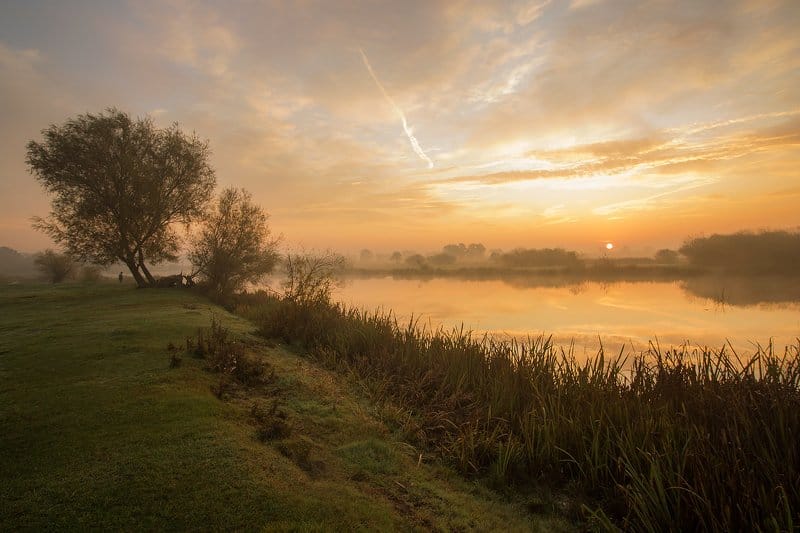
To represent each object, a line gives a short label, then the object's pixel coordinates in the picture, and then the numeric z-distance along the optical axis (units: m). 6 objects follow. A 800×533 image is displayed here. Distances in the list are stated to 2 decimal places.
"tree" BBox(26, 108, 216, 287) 23.80
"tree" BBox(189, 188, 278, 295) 25.52
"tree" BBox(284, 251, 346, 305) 15.14
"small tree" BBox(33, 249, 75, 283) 35.00
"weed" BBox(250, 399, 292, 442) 5.70
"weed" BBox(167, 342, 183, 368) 8.05
